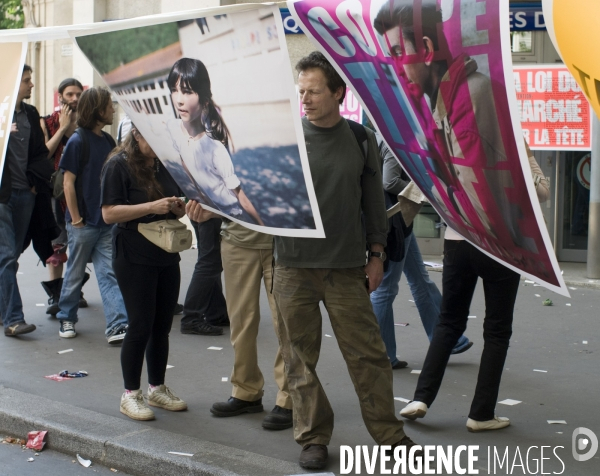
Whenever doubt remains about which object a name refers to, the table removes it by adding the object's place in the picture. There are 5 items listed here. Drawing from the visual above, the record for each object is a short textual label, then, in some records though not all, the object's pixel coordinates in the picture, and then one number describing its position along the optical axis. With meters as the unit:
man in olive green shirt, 4.10
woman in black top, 4.87
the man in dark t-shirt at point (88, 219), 6.85
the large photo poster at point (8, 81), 4.62
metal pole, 9.77
